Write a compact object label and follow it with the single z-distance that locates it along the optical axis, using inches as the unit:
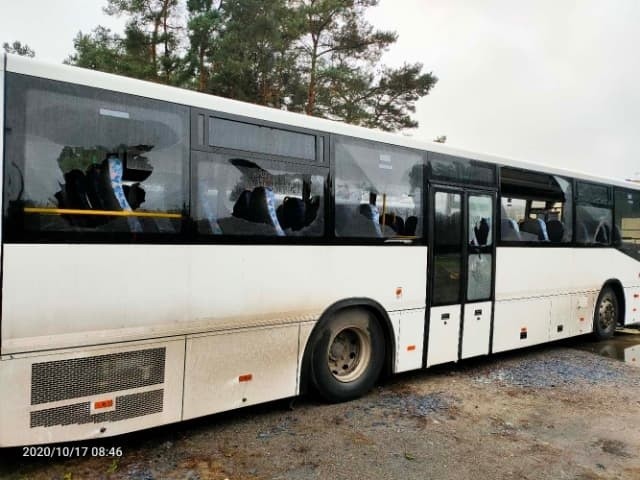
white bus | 146.9
